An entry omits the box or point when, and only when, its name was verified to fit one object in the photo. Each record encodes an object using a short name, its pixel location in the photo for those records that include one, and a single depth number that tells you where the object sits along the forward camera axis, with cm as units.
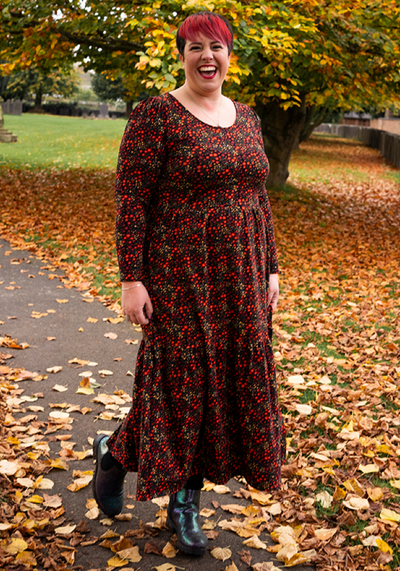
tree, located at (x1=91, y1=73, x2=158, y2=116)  5497
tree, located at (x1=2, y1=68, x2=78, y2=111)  5269
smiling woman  220
